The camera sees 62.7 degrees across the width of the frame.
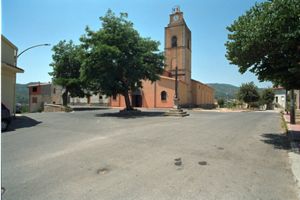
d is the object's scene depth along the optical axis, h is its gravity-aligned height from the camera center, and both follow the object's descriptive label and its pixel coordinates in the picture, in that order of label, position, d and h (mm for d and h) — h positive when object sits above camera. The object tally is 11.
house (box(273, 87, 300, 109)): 63688 +1595
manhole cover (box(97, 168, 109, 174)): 5488 -1555
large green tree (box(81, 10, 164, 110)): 21672 +3993
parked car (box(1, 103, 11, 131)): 11949 -853
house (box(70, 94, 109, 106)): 51147 +218
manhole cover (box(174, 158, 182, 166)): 6158 -1523
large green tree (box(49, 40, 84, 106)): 35938 +5213
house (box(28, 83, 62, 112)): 58662 +1779
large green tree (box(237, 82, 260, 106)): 43406 +1869
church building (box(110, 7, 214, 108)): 42312 +4473
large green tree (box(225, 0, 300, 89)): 7207 +1944
